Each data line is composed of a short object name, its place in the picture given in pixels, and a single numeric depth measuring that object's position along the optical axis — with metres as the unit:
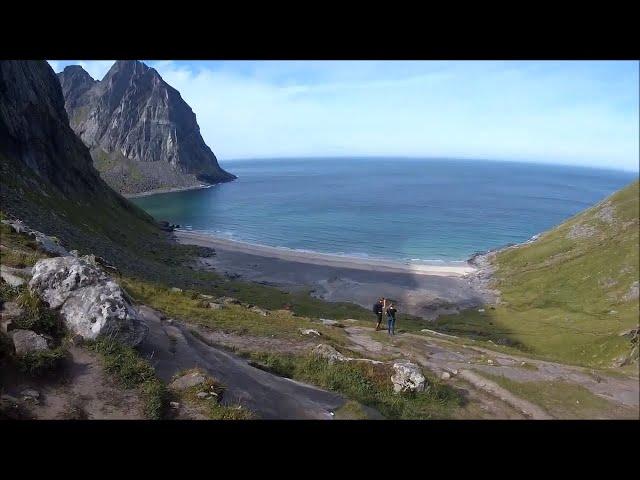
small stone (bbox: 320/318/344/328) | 29.59
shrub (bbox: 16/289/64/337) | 11.48
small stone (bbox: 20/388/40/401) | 8.84
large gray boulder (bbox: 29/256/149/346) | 12.18
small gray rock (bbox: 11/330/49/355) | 10.24
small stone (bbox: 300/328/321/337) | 22.81
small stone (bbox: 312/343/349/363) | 16.79
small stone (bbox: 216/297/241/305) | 31.82
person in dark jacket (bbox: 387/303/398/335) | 26.64
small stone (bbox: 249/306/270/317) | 29.16
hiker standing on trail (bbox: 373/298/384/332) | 28.26
